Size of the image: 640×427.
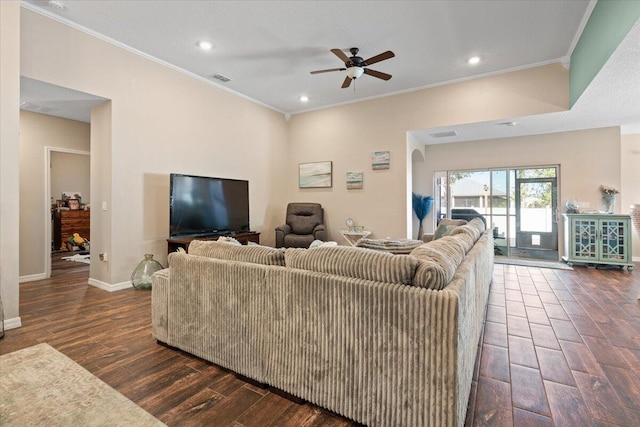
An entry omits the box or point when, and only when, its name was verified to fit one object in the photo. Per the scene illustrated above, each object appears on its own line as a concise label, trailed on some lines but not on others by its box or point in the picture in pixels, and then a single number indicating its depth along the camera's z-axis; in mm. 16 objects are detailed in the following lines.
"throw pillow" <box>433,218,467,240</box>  3898
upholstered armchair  5648
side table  5621
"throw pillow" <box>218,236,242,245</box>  2199
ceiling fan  3902
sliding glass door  5762
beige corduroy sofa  1267
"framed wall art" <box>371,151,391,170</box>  5594
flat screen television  4203
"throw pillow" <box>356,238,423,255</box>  1931
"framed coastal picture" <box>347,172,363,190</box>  5875
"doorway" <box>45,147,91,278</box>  6879
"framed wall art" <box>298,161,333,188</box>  6207
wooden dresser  6863
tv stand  4125
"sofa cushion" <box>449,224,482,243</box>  2617
